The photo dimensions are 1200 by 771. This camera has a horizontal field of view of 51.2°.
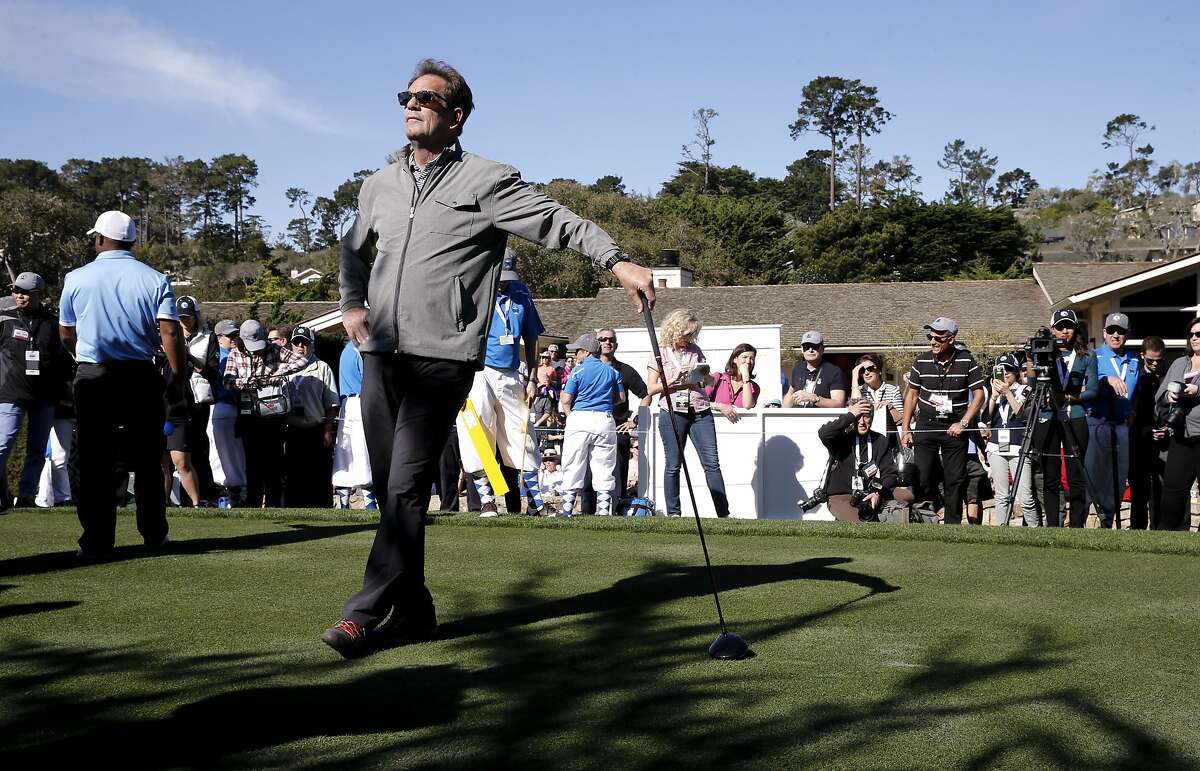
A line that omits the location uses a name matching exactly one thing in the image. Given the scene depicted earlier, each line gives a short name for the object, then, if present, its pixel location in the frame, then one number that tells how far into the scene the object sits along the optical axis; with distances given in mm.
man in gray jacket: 4934
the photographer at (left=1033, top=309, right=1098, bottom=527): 11633
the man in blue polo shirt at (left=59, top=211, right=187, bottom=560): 7328
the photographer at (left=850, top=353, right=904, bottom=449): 12711
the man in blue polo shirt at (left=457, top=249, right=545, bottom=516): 10656
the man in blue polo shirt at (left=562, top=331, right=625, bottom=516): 12562
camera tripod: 11359
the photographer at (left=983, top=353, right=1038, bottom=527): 12508
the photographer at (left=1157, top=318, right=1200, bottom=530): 11219
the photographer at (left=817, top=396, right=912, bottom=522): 12070
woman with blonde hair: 11820
